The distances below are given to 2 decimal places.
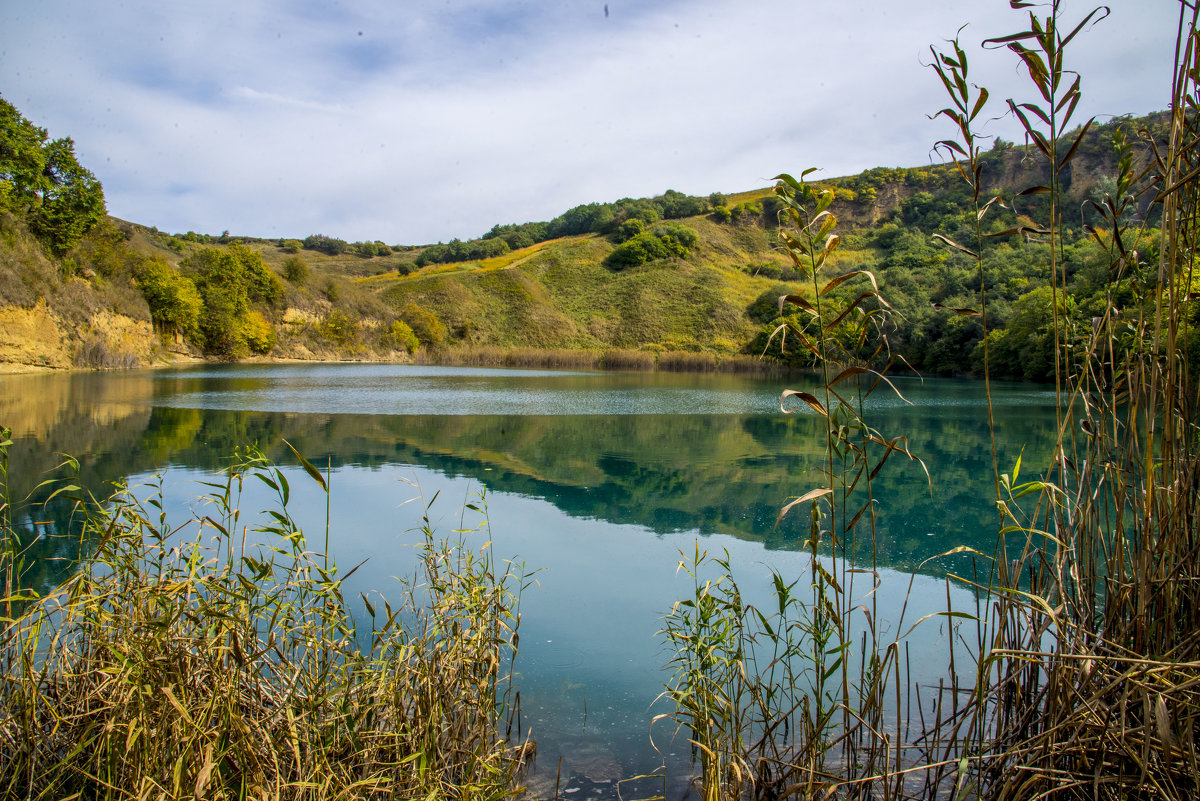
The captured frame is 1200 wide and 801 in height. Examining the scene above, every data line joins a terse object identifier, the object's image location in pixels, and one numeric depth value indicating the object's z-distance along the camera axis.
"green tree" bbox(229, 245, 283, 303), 39.78
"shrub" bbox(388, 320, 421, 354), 47.97
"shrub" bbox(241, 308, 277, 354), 38.94
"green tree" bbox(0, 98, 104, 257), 24.52
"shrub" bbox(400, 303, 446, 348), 50.09
